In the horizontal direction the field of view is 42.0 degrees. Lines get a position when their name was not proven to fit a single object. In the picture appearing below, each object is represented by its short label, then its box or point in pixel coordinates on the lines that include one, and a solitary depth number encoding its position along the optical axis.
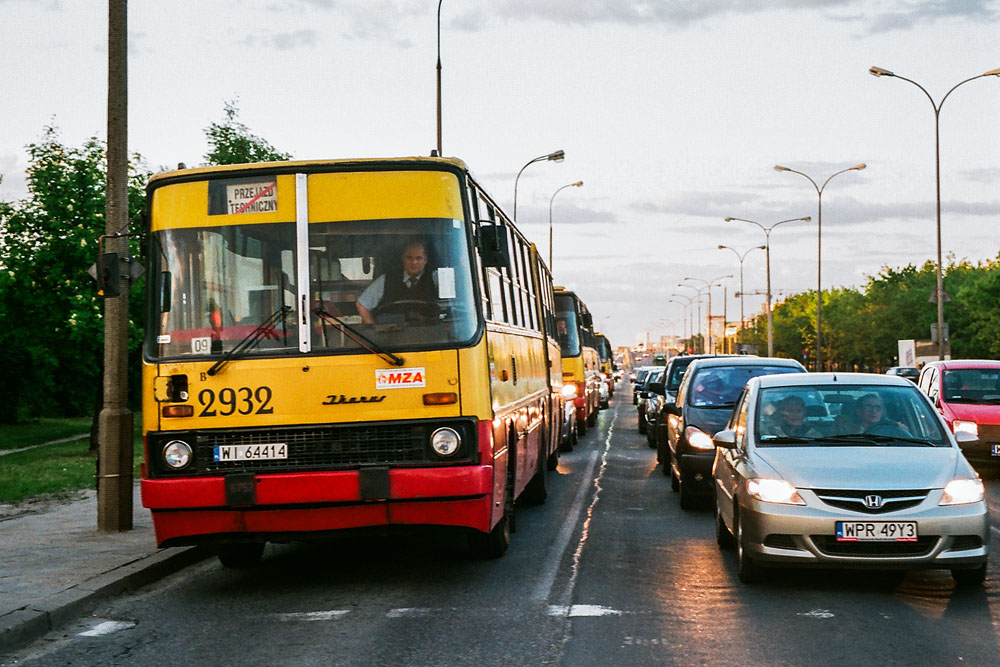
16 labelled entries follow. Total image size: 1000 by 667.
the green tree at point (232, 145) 30.66
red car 17.91
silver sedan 8.16
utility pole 12.15
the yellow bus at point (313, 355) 8.64
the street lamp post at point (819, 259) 59.19
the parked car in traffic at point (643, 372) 46.04
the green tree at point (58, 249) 26.12
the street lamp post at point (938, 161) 38.66
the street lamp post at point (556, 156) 42.66
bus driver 8.77
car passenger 9.46
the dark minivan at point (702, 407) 13.65
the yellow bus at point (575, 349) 27.97
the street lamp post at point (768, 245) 69.72
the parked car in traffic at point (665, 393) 17.95
